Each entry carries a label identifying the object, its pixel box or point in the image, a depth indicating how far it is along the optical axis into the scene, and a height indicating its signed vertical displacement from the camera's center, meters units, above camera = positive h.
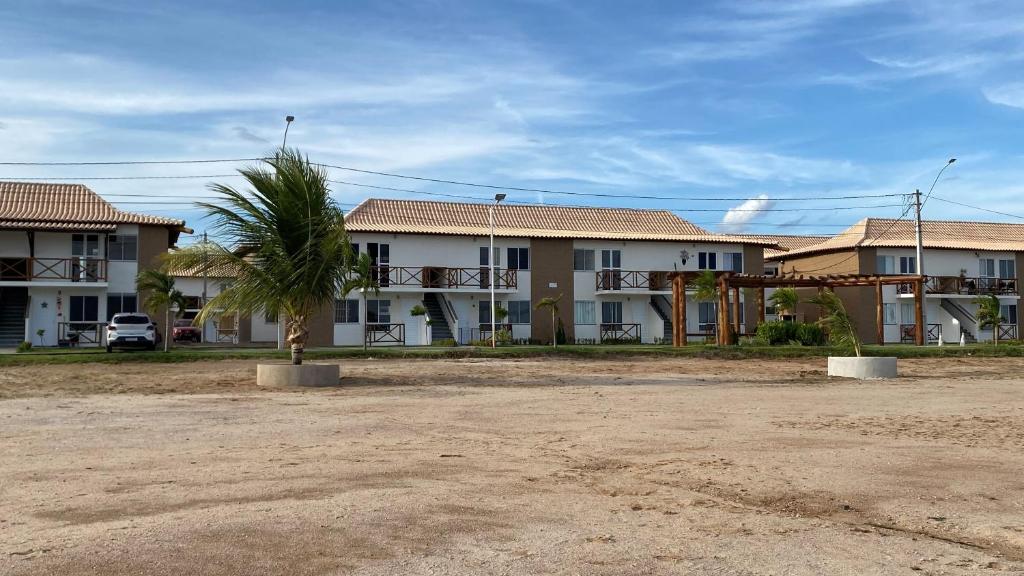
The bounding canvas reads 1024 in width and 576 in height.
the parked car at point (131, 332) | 33.22 +0.06
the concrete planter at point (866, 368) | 24.92 -1.01
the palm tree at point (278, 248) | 21.77 +2.05
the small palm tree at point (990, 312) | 41.41 +0.88
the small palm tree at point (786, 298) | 39.22 +1.45
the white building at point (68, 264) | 37.62 +2.97
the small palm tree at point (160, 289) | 32.22 +1.61
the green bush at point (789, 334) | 38.94 -0.11
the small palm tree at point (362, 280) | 23.12 +1.49
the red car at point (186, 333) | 49.00 +0.03
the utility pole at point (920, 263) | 41.25 +3.12
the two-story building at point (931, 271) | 50.22 +3.37
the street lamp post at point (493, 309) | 37.20 +1.07
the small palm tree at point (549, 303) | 37.39 +1.25
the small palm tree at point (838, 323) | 25.67 +0.24
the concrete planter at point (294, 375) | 20.80 -0.97
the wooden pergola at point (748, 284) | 36.66 +1.99
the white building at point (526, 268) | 42.16 +3.17
